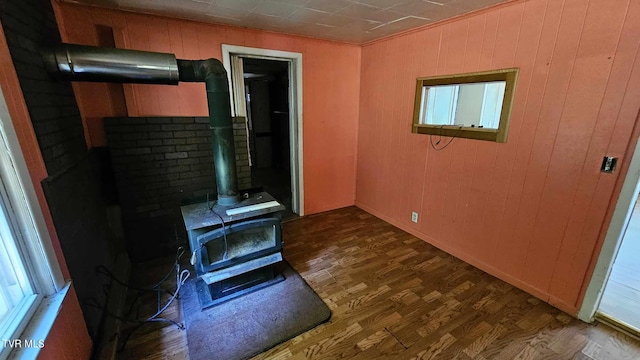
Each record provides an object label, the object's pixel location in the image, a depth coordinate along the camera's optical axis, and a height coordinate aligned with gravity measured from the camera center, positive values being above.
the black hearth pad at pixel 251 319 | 1.57 -1.38
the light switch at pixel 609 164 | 1.54 -0.30
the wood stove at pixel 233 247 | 1.77 -1.04
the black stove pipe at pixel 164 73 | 1.56 +0.25
